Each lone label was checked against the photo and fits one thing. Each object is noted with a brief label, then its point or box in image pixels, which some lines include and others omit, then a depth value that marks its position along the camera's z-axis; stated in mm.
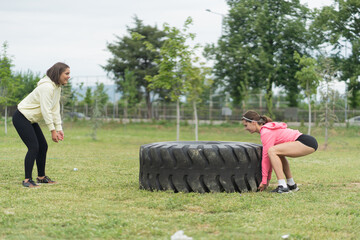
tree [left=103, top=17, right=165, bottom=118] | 43688
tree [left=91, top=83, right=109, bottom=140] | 21266
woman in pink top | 6641
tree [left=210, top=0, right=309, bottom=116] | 36562
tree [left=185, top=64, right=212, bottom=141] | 20525
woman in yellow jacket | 6902
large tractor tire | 6320
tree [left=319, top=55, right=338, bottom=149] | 17594
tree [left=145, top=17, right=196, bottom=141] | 19469
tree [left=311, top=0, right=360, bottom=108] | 33906
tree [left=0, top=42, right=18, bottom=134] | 22625
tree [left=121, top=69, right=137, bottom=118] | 39406
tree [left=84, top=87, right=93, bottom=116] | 40875
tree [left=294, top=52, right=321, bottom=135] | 22070
